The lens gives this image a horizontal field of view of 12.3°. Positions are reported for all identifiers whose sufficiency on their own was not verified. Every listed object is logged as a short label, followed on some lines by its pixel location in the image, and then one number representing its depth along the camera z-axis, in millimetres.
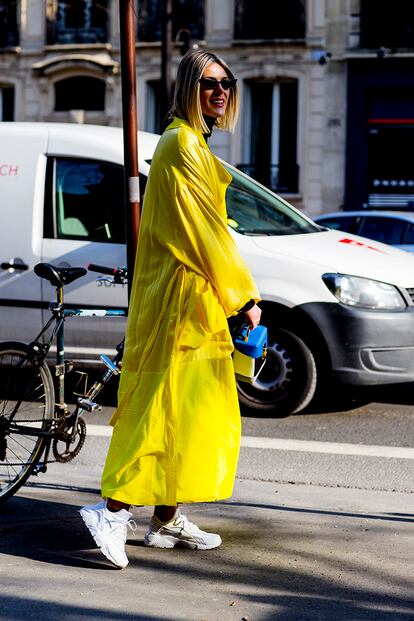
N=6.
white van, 12549
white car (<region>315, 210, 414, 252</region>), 22525
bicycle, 8651
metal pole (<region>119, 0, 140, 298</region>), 9247
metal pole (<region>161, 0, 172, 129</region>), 32694
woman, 7179
